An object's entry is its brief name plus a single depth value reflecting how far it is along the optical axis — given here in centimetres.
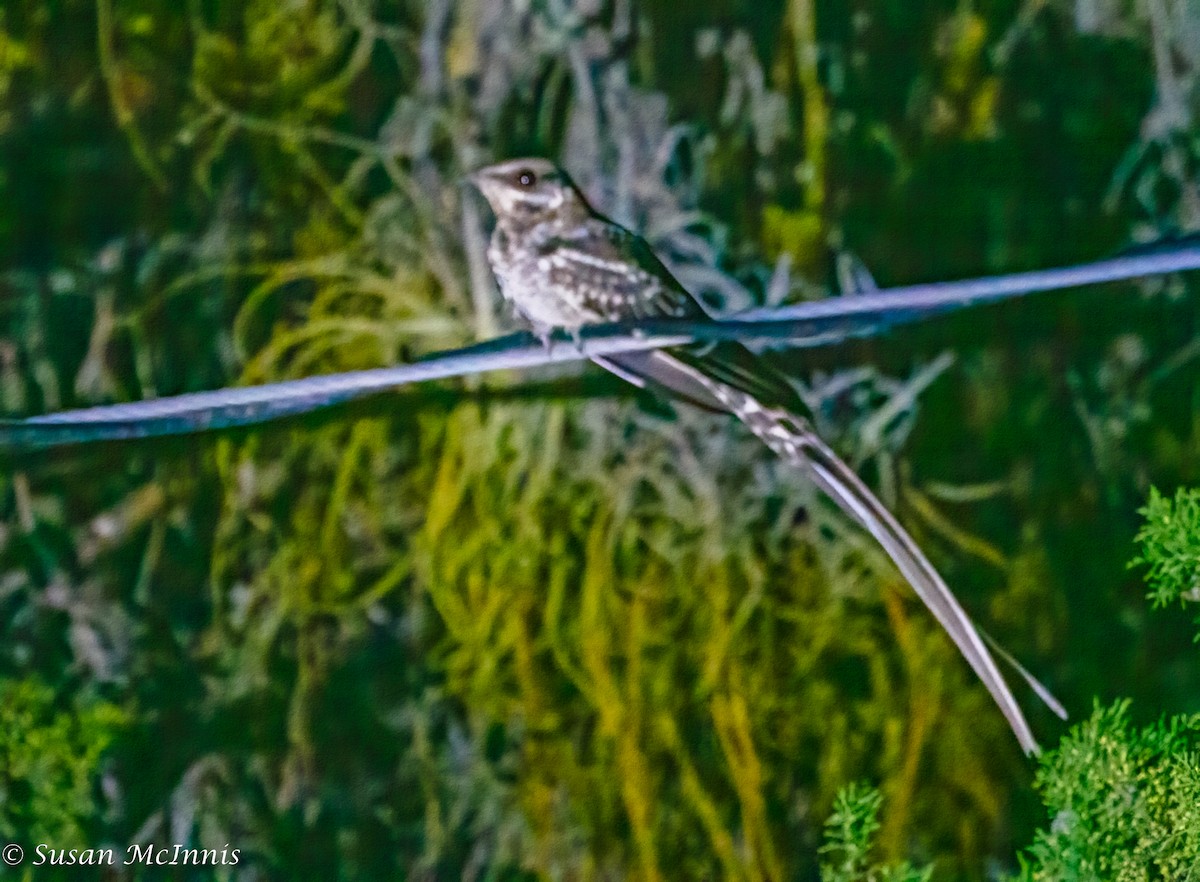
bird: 1192
